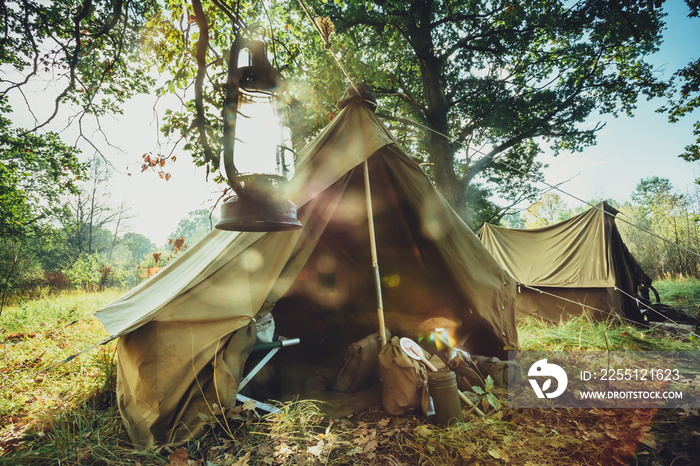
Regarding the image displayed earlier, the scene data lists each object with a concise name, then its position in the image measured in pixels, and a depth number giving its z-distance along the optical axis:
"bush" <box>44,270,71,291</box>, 16.42
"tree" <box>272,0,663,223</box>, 7.93
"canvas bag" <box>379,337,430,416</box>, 2.50
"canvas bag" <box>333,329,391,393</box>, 2.99
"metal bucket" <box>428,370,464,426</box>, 2.29
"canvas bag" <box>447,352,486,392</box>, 2.83
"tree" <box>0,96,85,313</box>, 6.78
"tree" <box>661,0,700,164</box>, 8.58
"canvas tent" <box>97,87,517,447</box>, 2.15
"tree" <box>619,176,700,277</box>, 11.50
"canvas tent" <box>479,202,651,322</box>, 5.40
